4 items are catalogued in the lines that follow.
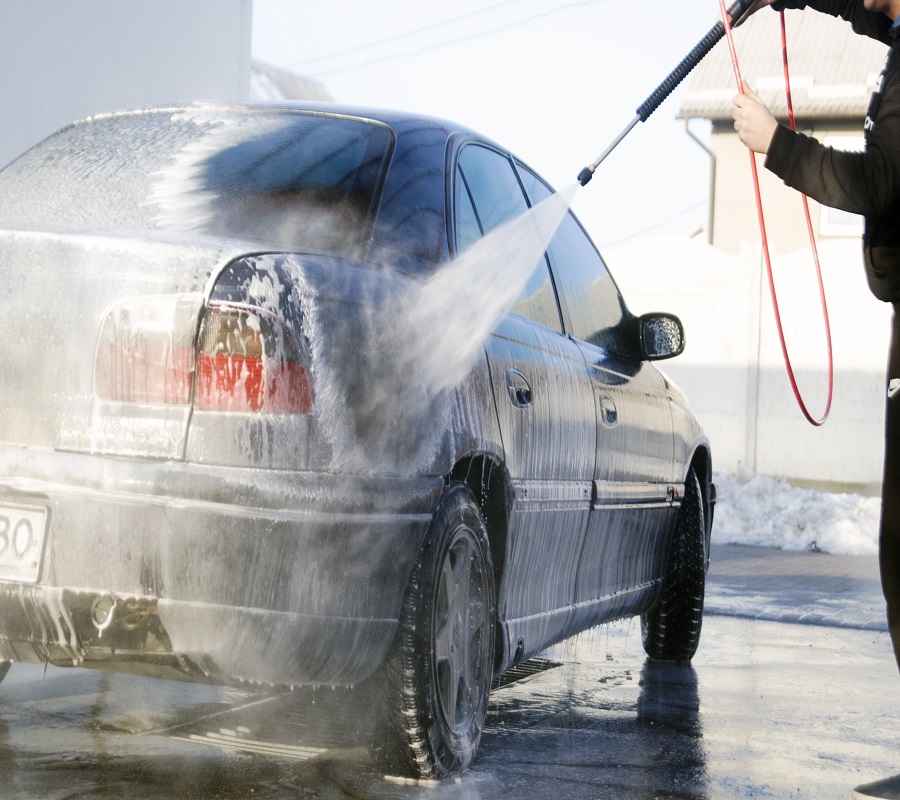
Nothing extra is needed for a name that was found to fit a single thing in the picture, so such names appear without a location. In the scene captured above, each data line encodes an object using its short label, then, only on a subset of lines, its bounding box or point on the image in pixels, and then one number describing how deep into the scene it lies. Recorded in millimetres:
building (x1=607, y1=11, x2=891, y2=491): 30064
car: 5909
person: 7006
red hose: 7655
